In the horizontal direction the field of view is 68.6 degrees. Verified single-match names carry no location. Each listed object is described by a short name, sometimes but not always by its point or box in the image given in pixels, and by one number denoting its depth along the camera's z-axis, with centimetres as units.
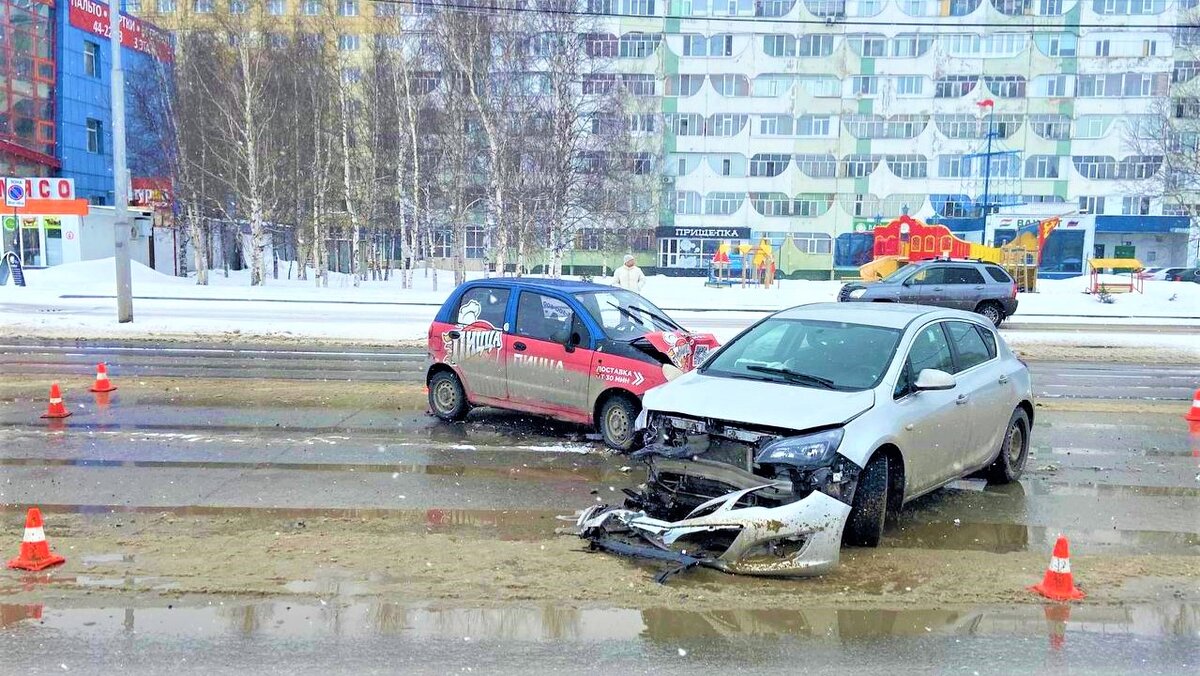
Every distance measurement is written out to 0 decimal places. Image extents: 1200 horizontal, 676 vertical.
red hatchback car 857
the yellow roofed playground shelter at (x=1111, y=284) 3688
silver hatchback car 528
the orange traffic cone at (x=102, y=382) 1145
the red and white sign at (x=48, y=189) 3853
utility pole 1914
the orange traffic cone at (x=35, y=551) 521
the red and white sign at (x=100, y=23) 5022
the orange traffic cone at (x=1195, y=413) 1060
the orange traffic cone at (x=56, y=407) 989
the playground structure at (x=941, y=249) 3866
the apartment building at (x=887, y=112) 6278
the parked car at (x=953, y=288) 2323
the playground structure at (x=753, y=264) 4169
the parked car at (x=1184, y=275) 5350
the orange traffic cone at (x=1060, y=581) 500
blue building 4719
